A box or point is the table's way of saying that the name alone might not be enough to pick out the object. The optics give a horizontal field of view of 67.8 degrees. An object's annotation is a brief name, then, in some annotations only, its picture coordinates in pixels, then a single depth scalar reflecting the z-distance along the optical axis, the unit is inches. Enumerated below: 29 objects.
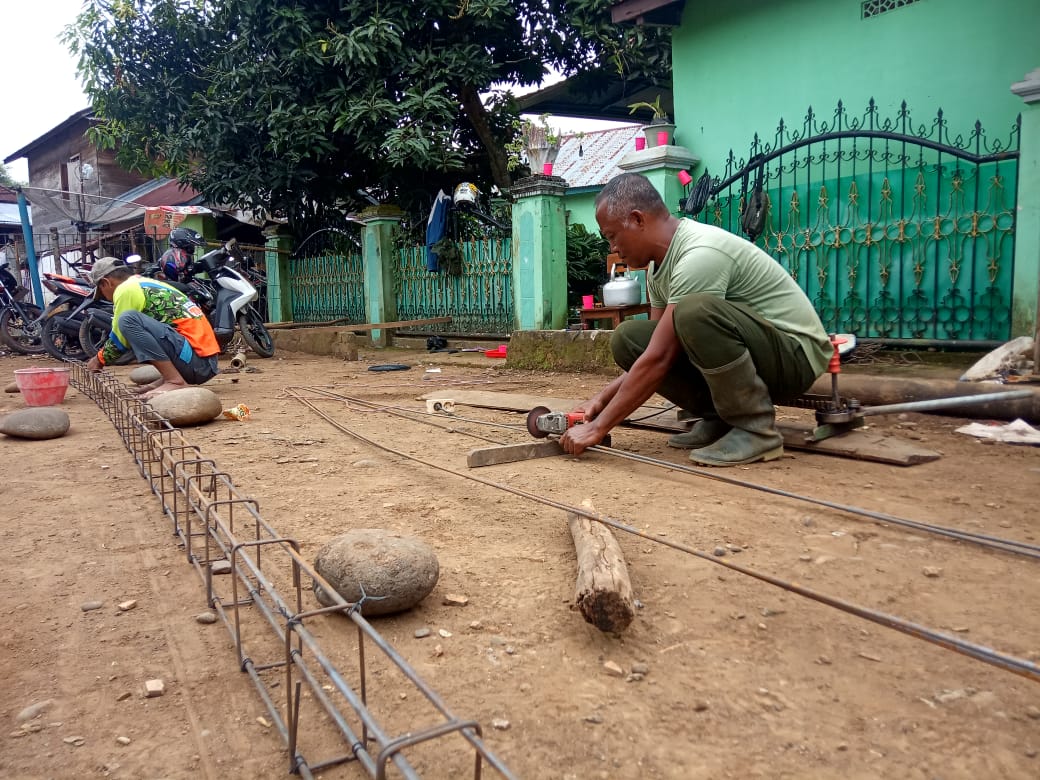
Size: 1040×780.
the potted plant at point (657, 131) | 274.5
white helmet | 364.5
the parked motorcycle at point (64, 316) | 346.0
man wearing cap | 198.7
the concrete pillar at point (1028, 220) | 182.7
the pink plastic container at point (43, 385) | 199.6
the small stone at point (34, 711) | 56.2
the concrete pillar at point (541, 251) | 295.9
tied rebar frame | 42.8
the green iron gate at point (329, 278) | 441.4
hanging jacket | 366.0
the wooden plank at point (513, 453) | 126.2
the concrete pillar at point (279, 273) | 488.7
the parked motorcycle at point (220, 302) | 332.5
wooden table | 263.3
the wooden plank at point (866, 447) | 122.5
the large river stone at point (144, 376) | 247.8
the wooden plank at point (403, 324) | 338.1
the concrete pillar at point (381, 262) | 404.5
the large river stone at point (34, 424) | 165.3
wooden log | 64.3
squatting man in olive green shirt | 117.1
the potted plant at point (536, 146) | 394.6
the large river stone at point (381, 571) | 69.4
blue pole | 463.5
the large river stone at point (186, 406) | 171.9
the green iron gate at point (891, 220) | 204.8
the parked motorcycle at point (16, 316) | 395.9
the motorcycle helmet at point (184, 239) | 345.1
